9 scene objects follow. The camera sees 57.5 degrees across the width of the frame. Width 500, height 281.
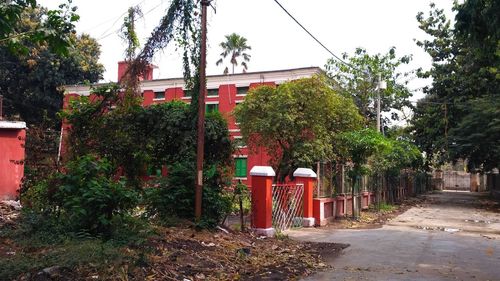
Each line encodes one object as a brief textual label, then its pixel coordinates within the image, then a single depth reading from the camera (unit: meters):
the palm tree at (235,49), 50.03
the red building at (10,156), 13.83
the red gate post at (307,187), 14.48
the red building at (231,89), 31.64
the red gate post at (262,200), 11.31
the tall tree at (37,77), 38.09
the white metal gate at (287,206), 12.77
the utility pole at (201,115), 9.92
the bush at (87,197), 7.82
